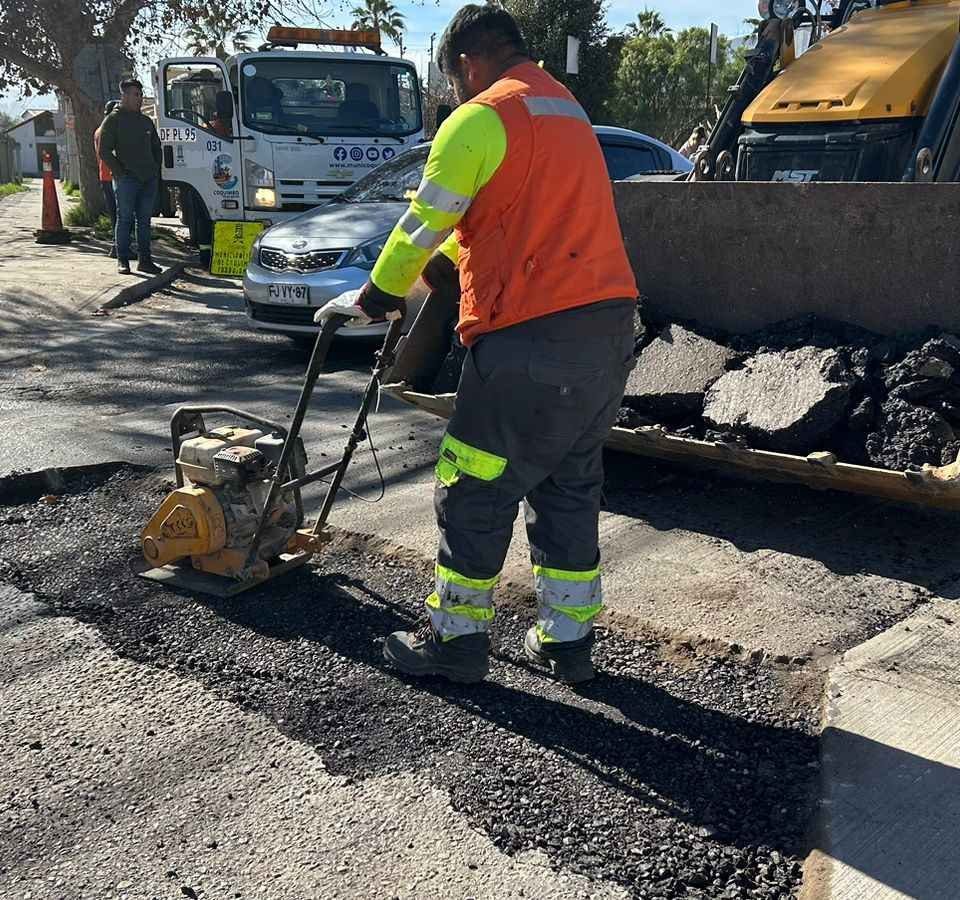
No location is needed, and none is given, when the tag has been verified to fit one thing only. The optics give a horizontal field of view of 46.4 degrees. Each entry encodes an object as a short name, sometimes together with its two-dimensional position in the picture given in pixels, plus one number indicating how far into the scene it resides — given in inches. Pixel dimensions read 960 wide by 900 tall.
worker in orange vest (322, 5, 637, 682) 126.4
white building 3710.6
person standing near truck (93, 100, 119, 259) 545.9
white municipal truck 474.6
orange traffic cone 624.4
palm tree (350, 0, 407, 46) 2128.4
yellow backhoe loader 183.2
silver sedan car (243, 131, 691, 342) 333.7
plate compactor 160.2
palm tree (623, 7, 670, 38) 1900.8
